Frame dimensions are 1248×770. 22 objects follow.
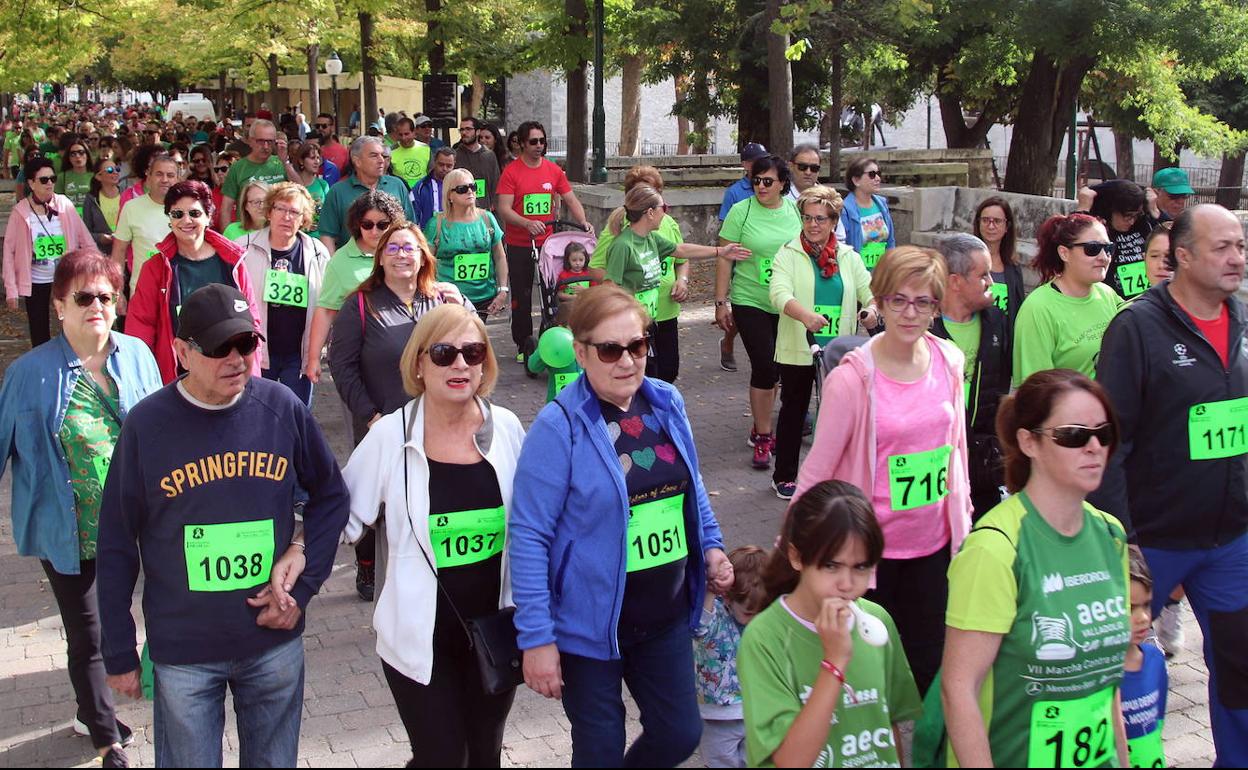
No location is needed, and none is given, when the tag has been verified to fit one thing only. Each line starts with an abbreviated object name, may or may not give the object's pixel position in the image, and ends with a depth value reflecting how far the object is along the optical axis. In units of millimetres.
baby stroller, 10602
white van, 62856
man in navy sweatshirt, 3871
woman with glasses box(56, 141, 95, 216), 14680
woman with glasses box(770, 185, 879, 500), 7836
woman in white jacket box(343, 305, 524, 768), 3979
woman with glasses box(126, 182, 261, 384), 7012
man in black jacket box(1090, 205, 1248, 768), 4742
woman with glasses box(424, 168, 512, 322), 9531
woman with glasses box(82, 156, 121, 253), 12742
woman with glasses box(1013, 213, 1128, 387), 5801
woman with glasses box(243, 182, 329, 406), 7742
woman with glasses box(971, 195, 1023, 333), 7246
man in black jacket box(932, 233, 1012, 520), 6000
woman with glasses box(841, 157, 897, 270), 9891
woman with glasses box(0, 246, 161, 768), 4879
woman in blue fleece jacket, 3891
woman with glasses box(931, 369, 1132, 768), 3311
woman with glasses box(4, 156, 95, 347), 10938
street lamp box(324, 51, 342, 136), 40188
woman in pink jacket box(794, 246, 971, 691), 4656
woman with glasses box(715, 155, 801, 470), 9031
